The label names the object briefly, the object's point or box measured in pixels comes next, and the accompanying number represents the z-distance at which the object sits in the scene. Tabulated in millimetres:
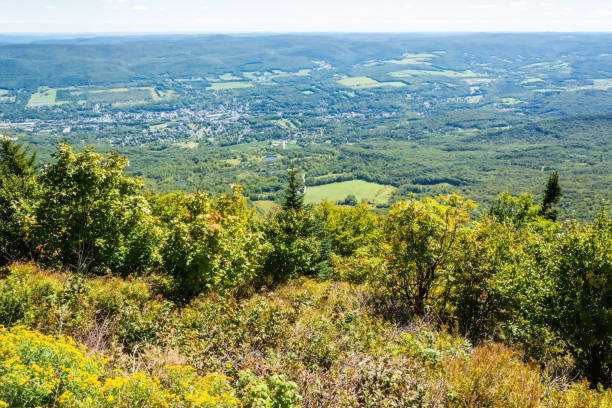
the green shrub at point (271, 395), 6301
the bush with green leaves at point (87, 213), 12930
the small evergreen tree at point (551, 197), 45469
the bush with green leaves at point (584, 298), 9719
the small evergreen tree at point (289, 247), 18469
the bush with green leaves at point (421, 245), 13312
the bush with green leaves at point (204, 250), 12758
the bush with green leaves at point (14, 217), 14230
